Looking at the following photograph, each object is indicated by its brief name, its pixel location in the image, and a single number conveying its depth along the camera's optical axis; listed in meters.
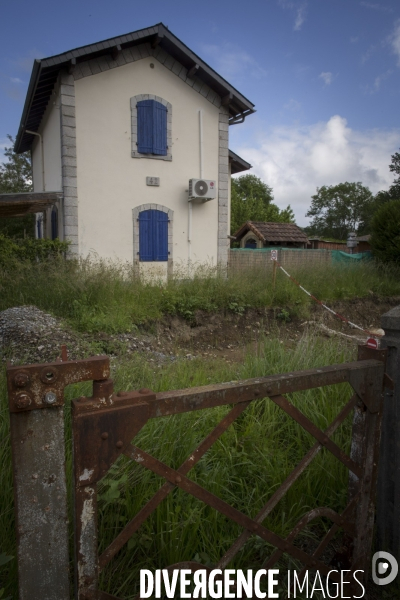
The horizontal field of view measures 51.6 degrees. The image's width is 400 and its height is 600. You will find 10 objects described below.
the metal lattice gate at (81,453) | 1.11
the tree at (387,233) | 15.10
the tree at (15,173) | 28.31
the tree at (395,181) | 40.59
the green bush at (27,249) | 9.04
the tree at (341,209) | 67.81
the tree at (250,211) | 41.47
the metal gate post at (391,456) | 1.97
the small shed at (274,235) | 24.41
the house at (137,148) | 11.52
